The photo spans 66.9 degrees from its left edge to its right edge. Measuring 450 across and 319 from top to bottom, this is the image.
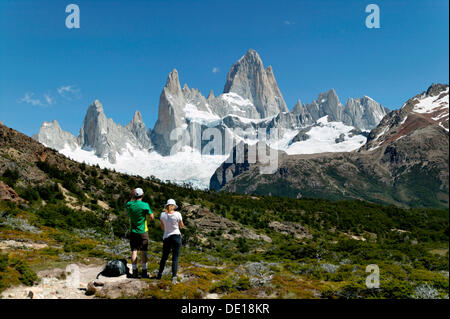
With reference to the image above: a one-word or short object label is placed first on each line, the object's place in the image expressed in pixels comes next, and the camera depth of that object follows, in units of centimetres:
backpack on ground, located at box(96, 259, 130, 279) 1540
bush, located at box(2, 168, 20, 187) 3991
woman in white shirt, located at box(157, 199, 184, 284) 1439
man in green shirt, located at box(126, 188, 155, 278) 1455
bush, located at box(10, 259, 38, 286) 1456
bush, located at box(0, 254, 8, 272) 1502
